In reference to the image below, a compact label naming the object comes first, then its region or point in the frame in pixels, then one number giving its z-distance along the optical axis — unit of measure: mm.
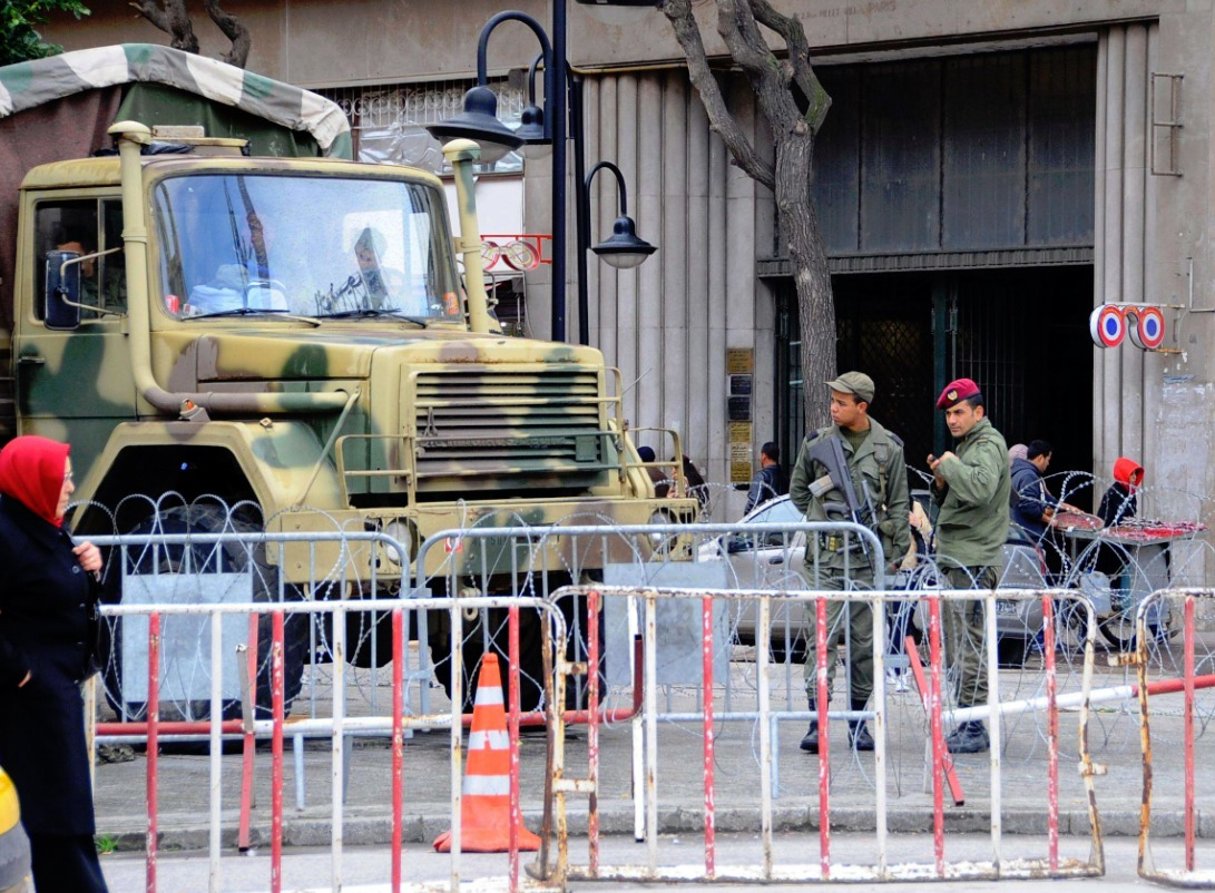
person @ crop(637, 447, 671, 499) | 14867
